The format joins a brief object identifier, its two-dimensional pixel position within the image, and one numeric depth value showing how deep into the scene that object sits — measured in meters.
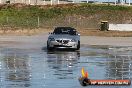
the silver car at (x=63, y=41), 30.83
